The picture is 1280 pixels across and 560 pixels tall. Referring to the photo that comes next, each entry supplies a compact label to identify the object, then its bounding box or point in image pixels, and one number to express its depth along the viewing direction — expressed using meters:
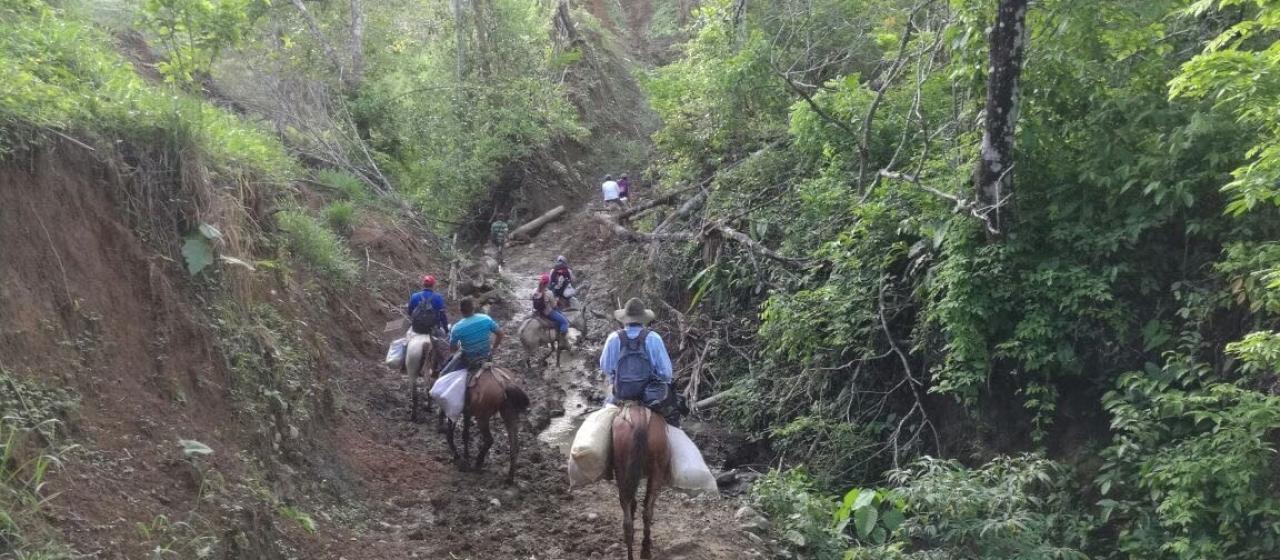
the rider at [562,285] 15.82
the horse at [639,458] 7.24
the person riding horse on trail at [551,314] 14.05
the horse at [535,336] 13.79
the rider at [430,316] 11.58
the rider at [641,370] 7.63
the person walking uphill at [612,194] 21.44
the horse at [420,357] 11.34
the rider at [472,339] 9.77
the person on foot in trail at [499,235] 21.25
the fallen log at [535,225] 22.67
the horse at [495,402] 9.52
